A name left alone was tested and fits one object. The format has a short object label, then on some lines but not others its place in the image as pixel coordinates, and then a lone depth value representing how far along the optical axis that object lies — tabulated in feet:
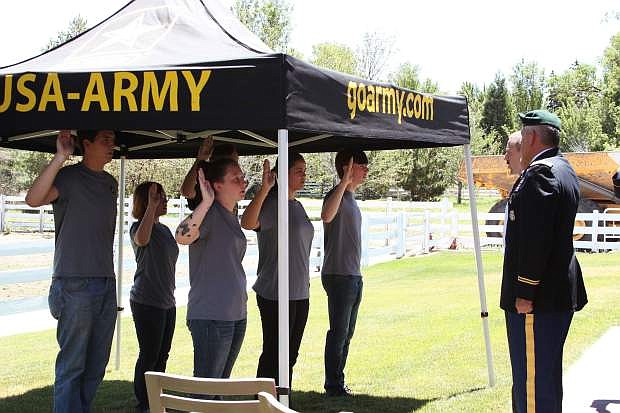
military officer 14.12
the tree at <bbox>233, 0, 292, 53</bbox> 135.23
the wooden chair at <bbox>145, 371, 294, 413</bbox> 10.52
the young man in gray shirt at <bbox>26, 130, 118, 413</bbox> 15.31
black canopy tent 13.55
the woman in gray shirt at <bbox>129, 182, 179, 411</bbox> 17.95
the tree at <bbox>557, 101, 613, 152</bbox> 184.34
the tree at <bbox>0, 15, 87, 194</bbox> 148.77
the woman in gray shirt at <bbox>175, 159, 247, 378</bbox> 14.87
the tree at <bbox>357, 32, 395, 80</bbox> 147.02
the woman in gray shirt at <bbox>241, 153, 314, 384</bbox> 17.88
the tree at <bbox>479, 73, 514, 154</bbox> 238.68
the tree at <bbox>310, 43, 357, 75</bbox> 142.42
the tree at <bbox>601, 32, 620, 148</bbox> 186.50
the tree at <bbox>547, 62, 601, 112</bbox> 234.17
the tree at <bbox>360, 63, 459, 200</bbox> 166.61
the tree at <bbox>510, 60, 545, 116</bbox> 247.91
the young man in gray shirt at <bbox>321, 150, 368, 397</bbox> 20.51
